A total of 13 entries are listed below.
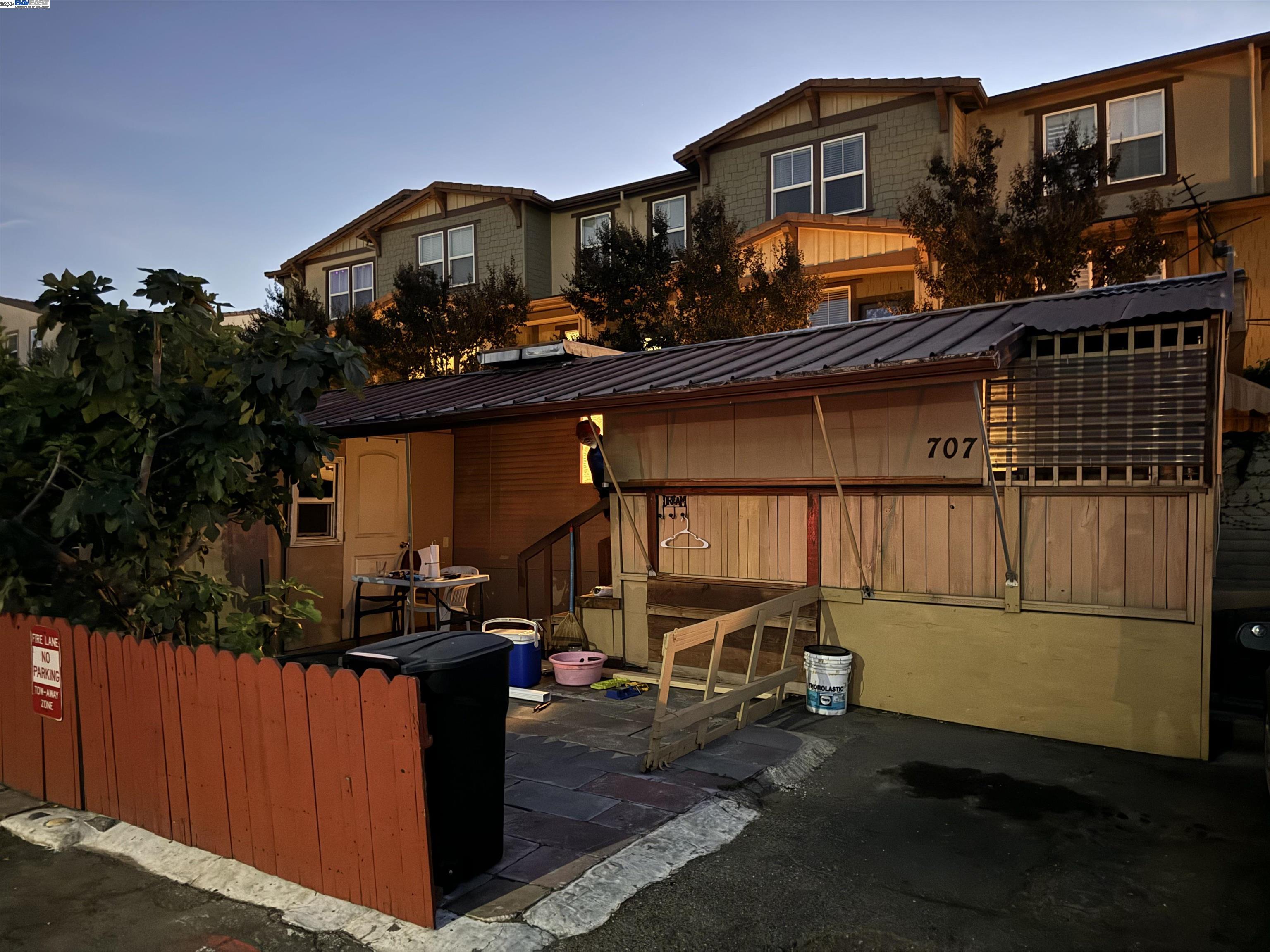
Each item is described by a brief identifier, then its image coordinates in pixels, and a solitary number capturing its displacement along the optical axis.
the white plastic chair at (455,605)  10.98
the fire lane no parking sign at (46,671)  5.62
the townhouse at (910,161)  13.79
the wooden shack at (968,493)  6.45
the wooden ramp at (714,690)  6.13
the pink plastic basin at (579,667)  8.80
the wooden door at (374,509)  11.85
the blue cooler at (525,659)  8.55
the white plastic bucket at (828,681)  7.70
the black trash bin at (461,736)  4.26
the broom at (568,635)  9.88
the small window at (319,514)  11.20
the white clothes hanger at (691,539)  9.16
